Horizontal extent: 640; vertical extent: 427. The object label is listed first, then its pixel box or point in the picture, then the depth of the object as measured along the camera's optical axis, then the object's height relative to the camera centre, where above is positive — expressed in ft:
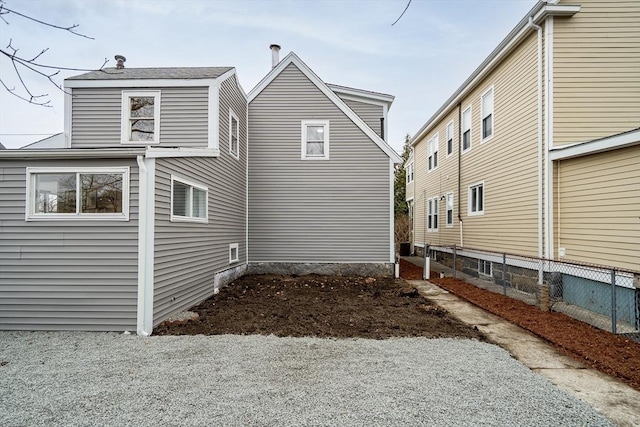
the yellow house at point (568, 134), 20.40 +6.86
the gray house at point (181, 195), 17.94 +1.67
